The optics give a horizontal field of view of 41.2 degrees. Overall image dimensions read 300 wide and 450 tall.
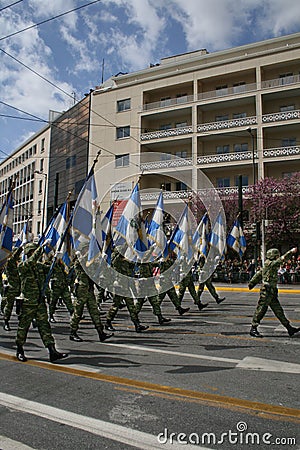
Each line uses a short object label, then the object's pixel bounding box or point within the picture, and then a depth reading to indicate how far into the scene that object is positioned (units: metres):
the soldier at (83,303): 7.30
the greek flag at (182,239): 12.57
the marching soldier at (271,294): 7.43
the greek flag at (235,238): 18.94
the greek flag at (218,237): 15.03
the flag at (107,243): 9.47
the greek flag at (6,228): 9.02
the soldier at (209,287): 12.40
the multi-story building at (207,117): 31.88
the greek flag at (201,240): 14.48
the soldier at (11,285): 8.89
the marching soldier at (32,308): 6.06
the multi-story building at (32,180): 50.60
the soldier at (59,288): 9.55
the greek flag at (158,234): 11.27
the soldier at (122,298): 8.33
